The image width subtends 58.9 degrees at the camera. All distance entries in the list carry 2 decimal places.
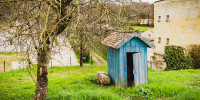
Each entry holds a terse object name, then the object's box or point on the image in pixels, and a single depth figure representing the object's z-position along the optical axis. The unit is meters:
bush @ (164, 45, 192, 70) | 15.44
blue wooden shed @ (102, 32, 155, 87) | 8.40
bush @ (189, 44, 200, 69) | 16.62
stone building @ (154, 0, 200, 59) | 18.72
